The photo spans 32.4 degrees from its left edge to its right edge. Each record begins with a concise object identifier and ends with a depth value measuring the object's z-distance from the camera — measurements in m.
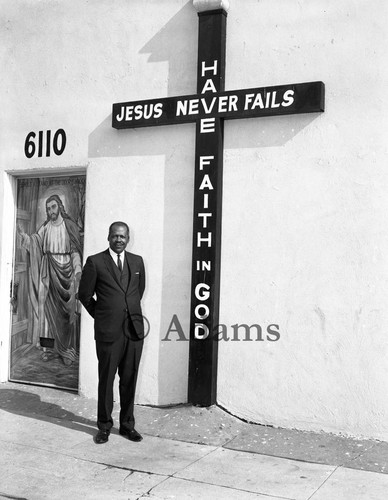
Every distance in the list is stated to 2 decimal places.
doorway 7.14
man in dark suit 5.54
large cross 6.15
